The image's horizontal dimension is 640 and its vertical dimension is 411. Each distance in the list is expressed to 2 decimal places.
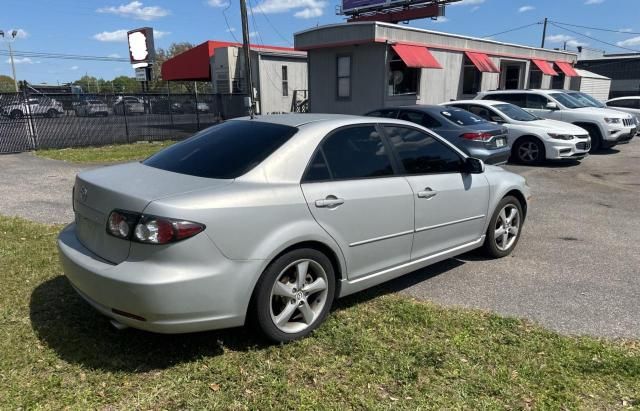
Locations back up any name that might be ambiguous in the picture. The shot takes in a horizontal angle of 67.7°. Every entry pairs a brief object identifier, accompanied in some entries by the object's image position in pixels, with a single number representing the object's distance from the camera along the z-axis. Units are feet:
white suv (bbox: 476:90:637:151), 43.19
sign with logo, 81.30
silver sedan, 8.98
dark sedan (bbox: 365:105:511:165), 30.22
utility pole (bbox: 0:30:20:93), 194.18
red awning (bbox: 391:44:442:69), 55.01
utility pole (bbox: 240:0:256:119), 50.93
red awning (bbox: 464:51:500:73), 65.10
